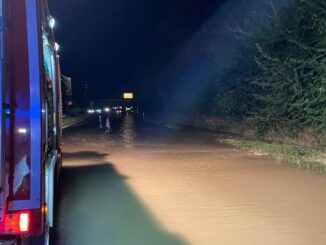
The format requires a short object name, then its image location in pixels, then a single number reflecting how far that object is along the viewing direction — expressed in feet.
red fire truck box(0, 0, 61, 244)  12.67
